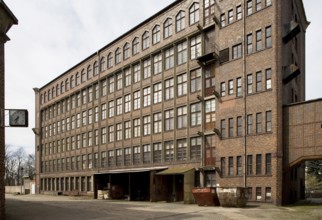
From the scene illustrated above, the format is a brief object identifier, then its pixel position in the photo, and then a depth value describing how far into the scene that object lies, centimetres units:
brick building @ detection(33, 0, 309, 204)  3350
